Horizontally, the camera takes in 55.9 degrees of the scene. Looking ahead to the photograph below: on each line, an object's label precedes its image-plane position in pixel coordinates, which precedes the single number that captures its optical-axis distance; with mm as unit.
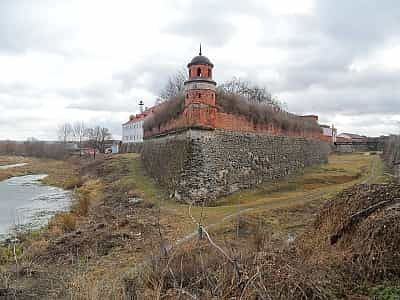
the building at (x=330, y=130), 55869
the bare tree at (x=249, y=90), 43375
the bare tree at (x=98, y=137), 59453
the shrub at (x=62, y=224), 12688
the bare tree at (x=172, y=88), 40225
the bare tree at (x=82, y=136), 83725
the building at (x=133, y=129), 46812
